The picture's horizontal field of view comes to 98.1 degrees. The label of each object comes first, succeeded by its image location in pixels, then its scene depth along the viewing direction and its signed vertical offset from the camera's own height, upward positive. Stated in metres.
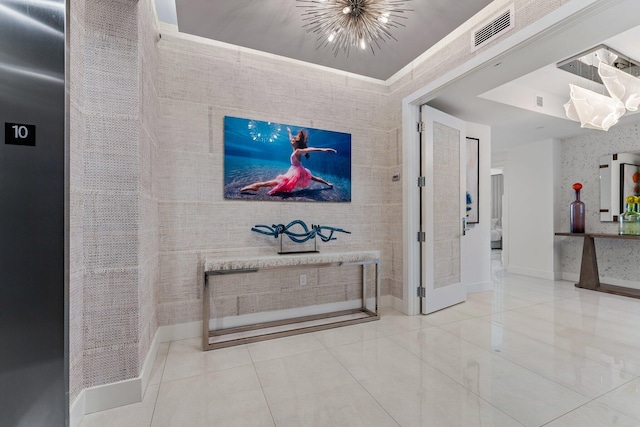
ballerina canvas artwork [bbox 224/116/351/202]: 2.70 +0.53
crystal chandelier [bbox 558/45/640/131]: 2.71 +1.24
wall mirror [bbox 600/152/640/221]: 4.27 +0.48
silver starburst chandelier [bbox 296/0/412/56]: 1.95 +1.50
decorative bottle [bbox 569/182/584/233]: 4.54 -0.03
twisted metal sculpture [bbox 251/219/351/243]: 2.76 -0.19
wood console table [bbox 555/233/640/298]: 4.11 -0.87
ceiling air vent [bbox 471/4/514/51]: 2.06 +1.45
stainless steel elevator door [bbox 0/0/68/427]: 1.13 +0.00
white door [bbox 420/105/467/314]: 3.14 +0.06
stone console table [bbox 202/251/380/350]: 2.35 -0.91
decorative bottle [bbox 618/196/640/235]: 4.11 -0.11
